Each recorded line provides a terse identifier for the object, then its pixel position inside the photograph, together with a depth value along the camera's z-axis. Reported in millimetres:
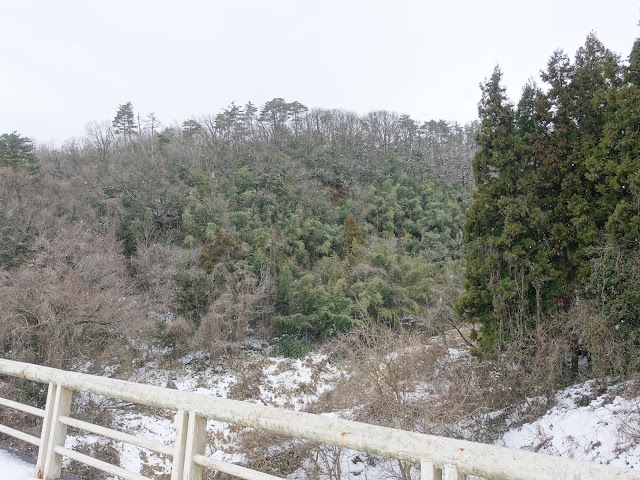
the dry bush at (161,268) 22328
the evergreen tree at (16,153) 27547
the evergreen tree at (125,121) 44719
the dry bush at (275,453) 9836
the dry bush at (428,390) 10070
